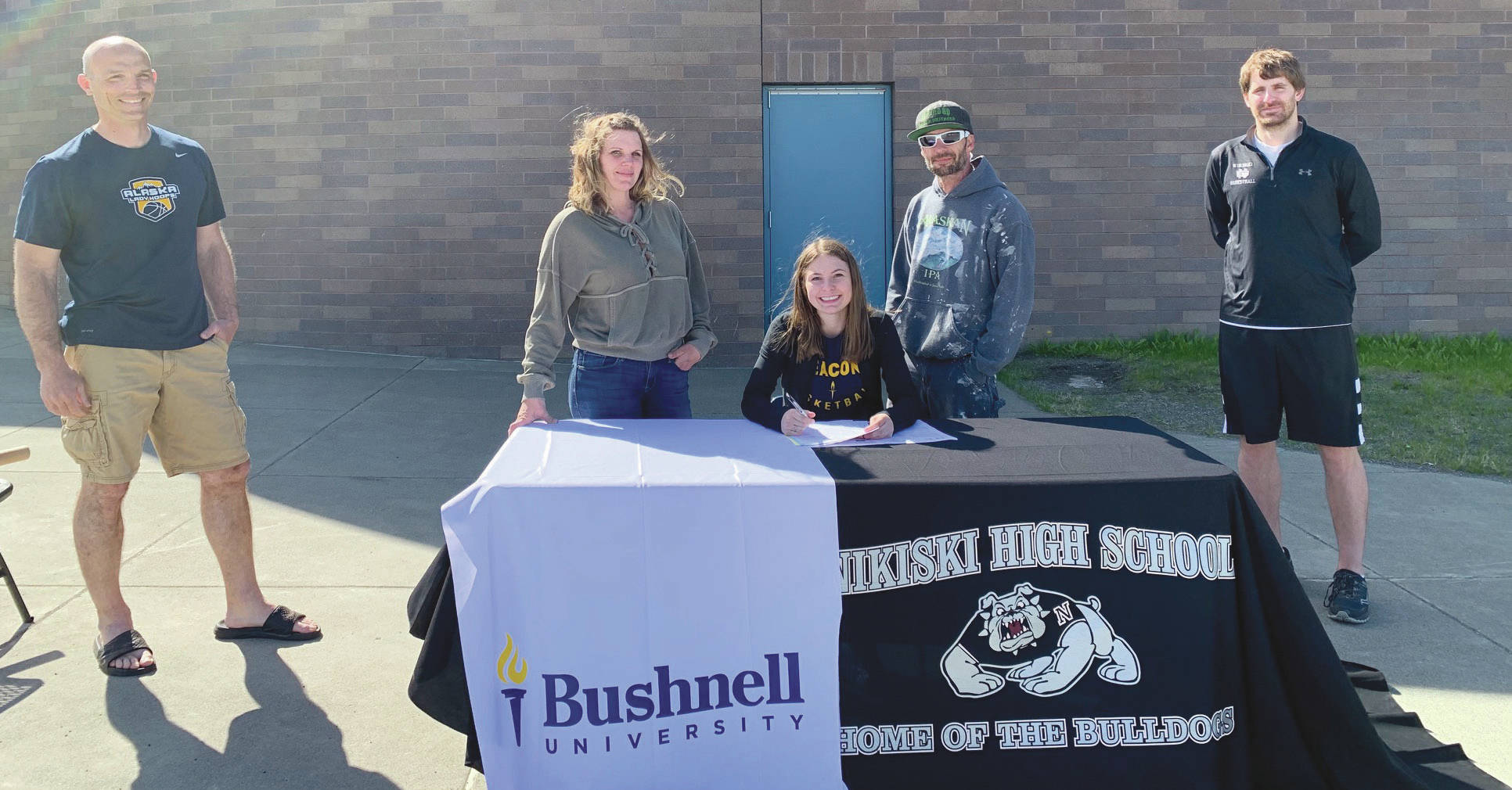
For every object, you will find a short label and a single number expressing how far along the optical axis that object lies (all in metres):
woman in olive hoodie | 4.01
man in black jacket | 4.38
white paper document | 3.61
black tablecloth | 3.09
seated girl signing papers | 3.90
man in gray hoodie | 4.16
